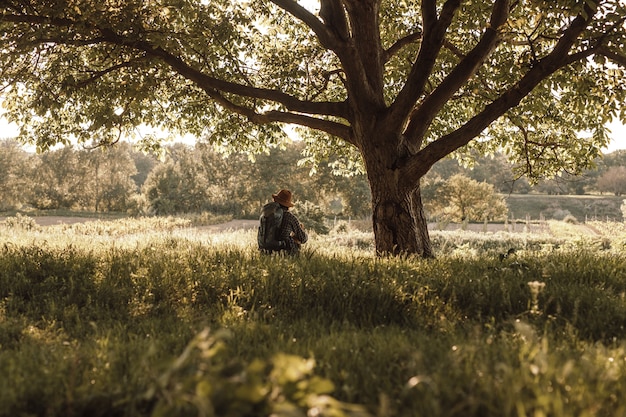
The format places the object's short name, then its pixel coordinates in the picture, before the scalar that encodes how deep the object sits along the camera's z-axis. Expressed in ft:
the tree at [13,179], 171.22
